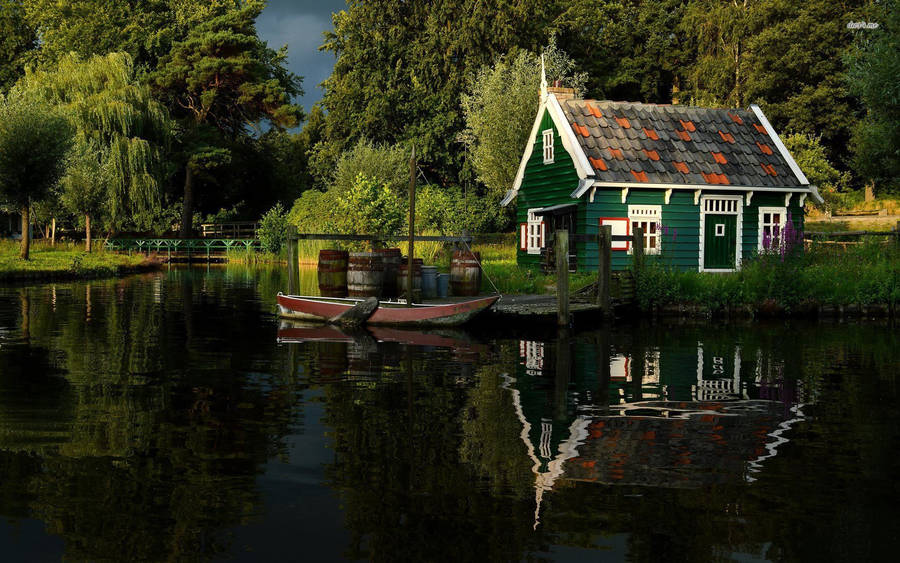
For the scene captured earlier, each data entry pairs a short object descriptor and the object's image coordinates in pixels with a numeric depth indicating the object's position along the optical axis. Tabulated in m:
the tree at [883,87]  28.34
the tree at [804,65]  55.75
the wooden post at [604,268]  19.00
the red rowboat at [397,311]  17.48
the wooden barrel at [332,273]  19.12
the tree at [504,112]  46.16
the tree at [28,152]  35.81
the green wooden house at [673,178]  26.72
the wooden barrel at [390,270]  19.53
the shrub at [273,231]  56.59
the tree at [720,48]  58.72
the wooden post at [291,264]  19.56
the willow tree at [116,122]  49.91
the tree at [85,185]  43.94
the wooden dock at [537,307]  18.25
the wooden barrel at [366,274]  18.62
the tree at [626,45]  61.25
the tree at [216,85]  63.16
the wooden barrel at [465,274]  20.73
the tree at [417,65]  54.97
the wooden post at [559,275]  17.78
